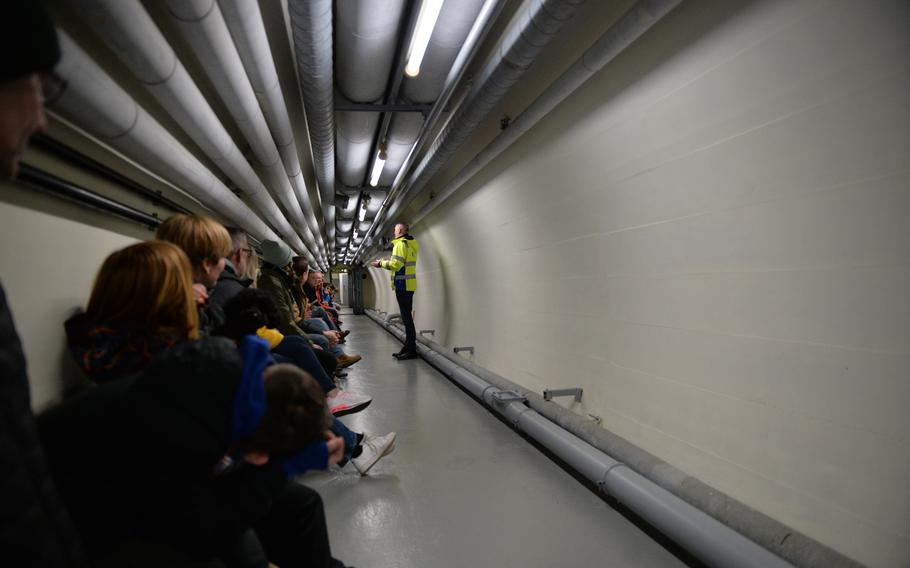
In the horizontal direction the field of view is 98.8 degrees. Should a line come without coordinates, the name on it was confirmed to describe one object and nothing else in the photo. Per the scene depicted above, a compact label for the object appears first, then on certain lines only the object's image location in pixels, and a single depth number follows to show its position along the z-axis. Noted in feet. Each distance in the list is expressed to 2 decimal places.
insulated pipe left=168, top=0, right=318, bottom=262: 5.03
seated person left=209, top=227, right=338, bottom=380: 6.17
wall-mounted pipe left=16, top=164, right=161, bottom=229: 3.86
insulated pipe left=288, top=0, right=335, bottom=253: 6.35
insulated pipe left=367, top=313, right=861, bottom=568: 3.91
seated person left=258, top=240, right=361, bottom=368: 8.85
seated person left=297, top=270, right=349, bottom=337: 15.67
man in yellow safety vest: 16.92
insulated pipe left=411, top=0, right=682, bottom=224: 5.19
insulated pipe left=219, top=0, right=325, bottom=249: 5.91
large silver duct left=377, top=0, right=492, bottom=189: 7.55
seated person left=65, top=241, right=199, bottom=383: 3.54
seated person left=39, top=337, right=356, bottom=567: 2.47
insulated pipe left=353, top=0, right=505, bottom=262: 7.26
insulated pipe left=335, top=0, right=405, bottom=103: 7.43
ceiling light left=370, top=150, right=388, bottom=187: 15.06
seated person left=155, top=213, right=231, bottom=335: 4.98
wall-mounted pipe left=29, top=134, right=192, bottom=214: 4.09
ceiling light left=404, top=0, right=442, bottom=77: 6.30
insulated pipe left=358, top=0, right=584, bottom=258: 5.76
